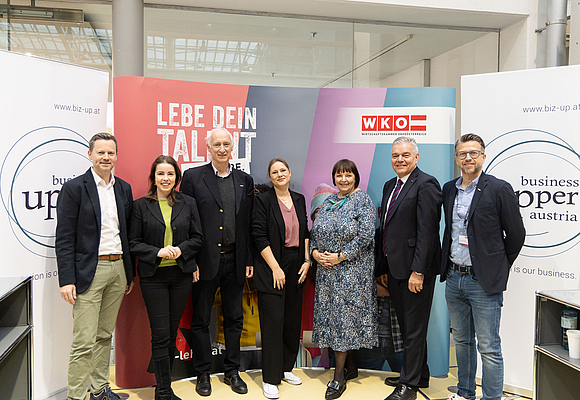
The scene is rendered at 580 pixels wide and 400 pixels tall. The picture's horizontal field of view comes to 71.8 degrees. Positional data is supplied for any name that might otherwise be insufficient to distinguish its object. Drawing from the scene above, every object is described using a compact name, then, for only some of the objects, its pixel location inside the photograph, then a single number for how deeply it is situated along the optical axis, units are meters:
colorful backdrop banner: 3.19
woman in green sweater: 2.72
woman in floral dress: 2.94
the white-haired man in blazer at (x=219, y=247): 2.96
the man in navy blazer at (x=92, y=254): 2.49
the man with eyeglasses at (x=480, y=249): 2.52
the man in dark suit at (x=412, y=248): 2.80
